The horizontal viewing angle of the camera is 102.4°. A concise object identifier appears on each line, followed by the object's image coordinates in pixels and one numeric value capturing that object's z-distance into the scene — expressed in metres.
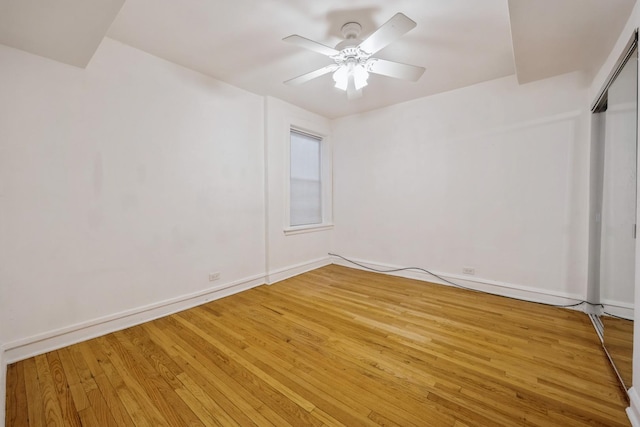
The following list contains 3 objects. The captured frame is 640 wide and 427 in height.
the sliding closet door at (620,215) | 1.49
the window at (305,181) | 3.98
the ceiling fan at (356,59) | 1.74
